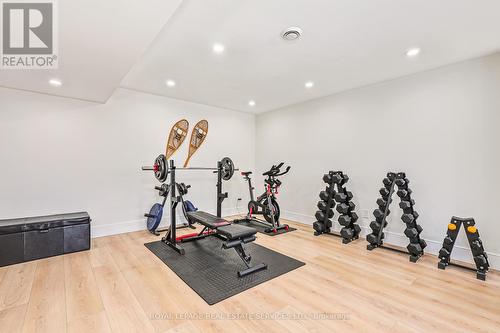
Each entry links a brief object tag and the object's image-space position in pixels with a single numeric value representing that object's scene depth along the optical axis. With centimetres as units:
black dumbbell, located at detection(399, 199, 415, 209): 332
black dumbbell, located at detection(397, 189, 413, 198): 334
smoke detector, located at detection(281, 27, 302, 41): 238
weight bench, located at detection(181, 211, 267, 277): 274
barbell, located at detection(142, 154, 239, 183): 371
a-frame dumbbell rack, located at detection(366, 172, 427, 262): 321
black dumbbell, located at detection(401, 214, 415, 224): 322
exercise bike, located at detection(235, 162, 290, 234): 464
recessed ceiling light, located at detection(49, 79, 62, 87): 315
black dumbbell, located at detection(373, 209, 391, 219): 355
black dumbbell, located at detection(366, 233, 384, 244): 355
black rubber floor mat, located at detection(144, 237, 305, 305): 245
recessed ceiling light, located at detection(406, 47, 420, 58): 283
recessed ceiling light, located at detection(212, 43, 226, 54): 271
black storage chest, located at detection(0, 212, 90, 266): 303
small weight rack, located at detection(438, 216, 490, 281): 267
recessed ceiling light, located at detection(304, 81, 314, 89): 399
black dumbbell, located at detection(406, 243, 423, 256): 315
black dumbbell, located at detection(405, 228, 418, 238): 320
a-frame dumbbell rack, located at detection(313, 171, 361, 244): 392
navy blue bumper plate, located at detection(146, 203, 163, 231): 429
